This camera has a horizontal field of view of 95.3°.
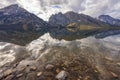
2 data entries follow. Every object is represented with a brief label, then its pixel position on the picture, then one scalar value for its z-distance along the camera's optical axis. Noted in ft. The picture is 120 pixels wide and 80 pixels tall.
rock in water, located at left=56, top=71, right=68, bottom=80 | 11.93
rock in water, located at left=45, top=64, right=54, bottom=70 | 13.90
